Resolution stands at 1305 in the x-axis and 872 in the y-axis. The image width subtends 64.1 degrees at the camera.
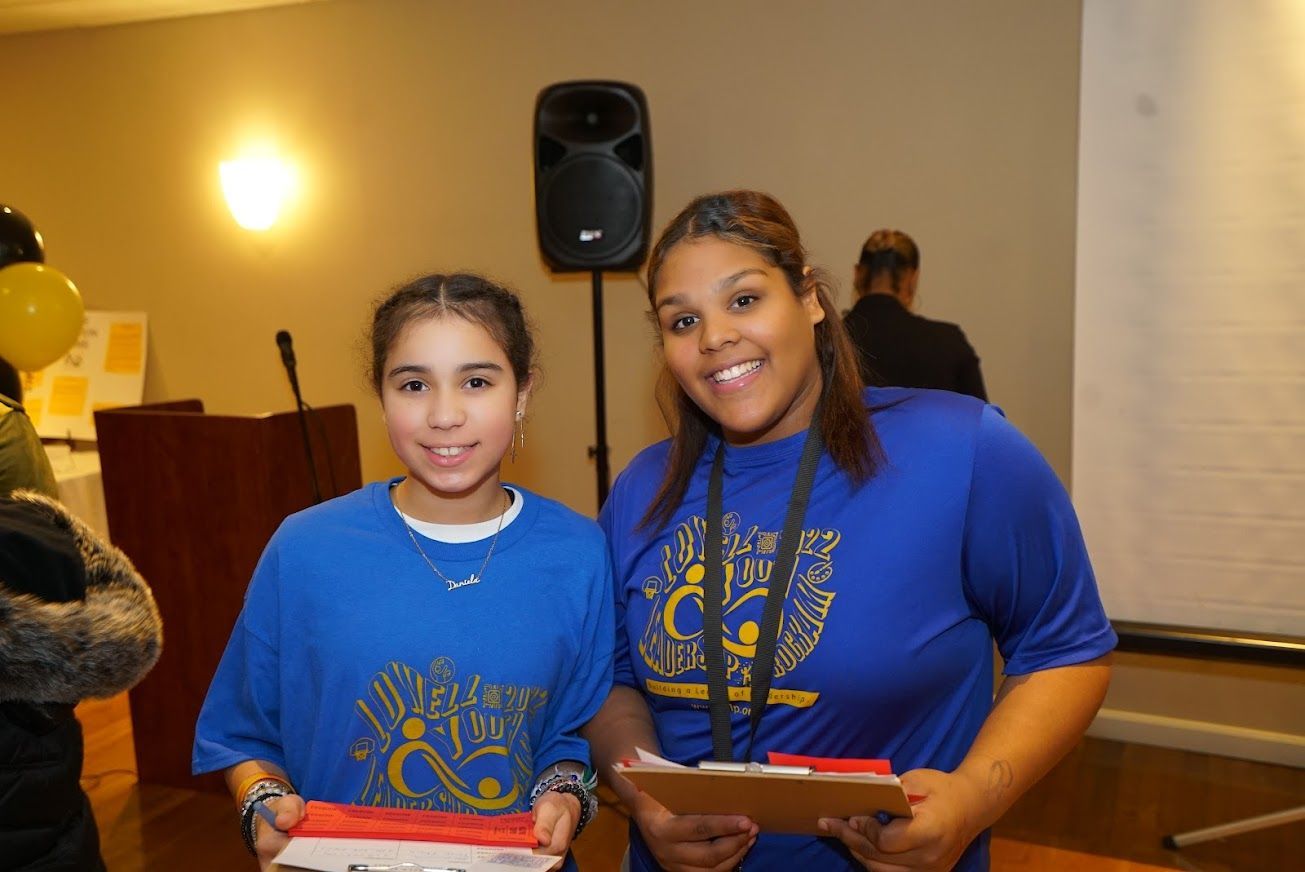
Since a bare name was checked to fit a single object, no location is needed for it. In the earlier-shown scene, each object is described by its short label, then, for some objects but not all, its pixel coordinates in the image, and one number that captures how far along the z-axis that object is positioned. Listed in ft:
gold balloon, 10.10
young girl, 4.65
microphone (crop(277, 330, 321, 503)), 11.36
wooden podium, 11.67
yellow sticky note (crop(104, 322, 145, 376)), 19.72
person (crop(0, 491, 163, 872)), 4.85
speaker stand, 15.07
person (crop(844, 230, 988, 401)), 12.21
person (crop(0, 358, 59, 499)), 6.97
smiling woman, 4.50
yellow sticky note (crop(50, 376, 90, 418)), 19.79
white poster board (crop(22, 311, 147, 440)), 19.71
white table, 16.74
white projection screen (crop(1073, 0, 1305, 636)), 10.87
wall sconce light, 18.20
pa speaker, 13.74
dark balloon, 10.25
